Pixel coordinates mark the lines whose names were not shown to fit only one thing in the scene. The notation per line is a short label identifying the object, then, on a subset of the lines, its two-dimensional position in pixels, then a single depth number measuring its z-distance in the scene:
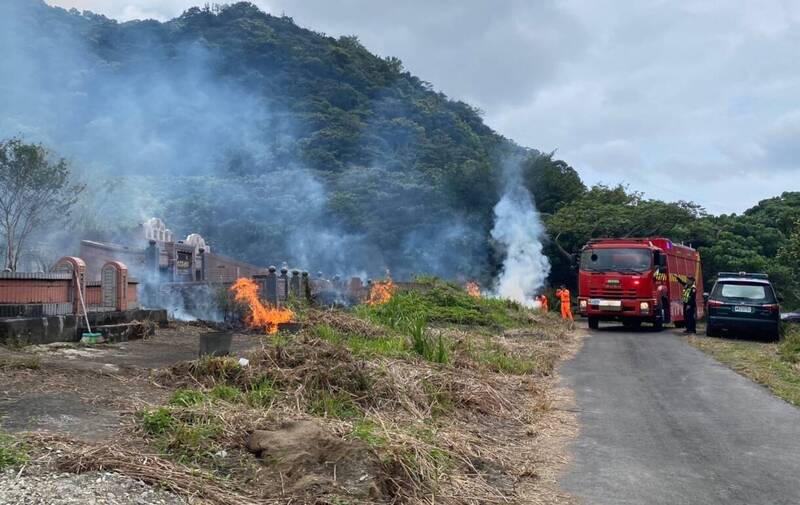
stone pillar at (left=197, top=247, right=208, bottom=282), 29.33
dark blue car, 17.41
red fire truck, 20.28
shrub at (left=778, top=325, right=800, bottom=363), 12.92
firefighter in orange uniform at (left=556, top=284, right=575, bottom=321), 24.73
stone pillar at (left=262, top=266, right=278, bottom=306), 21.39
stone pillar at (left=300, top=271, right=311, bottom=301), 20.55
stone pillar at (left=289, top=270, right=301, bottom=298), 23.34
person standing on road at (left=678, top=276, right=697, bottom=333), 20.17
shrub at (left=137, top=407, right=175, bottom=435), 5.46
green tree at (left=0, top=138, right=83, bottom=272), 22.27
